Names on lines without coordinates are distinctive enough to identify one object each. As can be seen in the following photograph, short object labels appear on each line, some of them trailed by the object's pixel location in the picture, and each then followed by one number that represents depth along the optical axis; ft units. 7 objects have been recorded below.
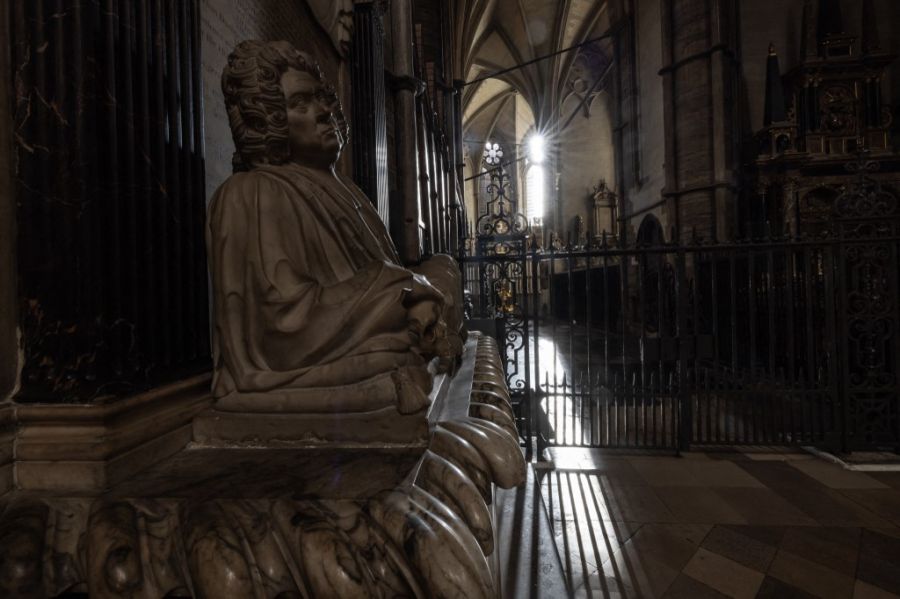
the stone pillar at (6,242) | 3.84
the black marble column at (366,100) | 12.62
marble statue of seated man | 4.02
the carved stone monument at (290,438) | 2.77
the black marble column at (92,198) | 3.90
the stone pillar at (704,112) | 30.01
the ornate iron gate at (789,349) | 13.85
